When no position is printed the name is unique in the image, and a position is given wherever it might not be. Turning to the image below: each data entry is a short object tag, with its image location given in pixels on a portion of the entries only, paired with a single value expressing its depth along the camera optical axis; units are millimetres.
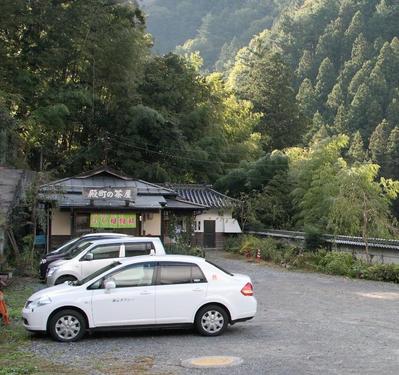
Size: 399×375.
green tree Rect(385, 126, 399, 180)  51500
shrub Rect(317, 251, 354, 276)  21312
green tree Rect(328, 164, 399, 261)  22047
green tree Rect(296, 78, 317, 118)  71312
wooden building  23516
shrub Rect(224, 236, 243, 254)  33347
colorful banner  23719
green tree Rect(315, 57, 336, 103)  75062
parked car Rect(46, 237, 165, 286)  14688
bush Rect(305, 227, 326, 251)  25500
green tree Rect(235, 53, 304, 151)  56000
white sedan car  9359
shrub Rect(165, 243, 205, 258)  24306
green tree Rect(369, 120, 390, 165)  53344
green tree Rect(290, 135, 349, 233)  28625
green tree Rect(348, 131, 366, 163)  53375
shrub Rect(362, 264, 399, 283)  19578
